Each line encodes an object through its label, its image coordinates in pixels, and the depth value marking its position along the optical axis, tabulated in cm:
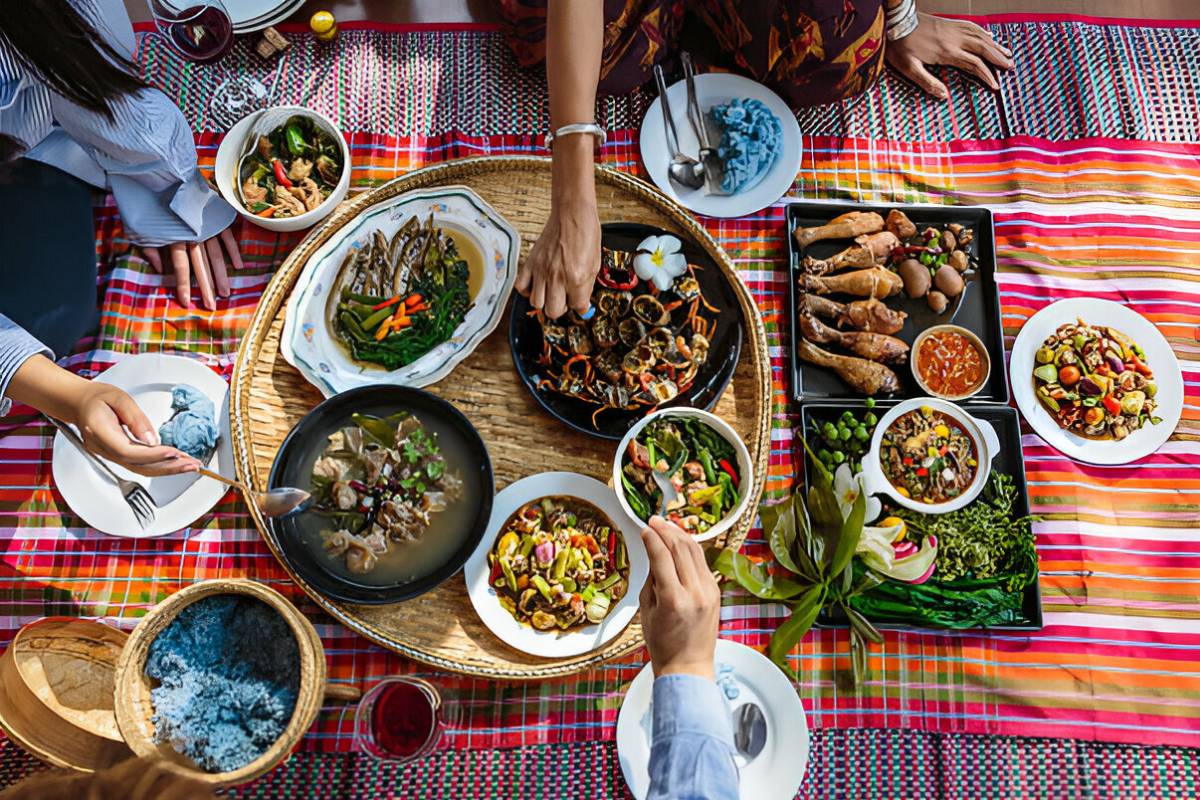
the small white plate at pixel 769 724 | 191
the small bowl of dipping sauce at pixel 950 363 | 218
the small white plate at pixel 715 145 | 231
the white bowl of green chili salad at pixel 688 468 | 193
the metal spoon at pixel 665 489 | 193
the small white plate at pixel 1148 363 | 221
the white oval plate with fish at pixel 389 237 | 199
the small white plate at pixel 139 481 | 204
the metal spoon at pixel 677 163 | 232
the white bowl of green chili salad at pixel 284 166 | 222
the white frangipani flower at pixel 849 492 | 203
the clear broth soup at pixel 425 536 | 185
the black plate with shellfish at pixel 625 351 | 199
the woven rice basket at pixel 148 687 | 165
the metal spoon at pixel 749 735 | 193
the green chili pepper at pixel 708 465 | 196
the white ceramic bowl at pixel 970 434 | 205
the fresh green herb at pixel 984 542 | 208
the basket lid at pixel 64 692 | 171
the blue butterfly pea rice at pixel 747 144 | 229
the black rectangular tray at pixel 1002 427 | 214
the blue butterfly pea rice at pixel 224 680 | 172
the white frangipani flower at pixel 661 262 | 200
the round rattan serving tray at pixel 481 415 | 192
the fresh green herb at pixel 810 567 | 199
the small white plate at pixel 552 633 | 190
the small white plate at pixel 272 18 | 249
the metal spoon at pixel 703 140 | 233
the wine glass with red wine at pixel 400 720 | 185
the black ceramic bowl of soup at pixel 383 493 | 183
